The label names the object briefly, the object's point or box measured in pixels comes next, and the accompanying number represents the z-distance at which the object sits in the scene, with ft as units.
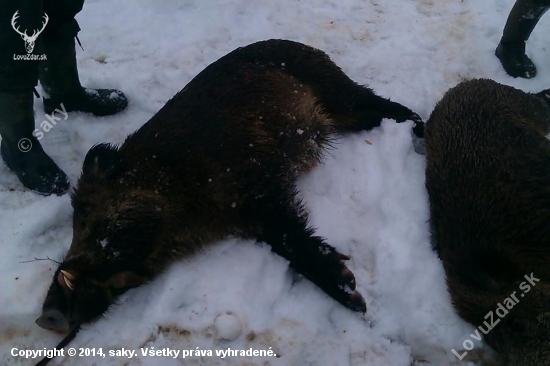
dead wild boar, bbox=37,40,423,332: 9.26
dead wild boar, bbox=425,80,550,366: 9.03
